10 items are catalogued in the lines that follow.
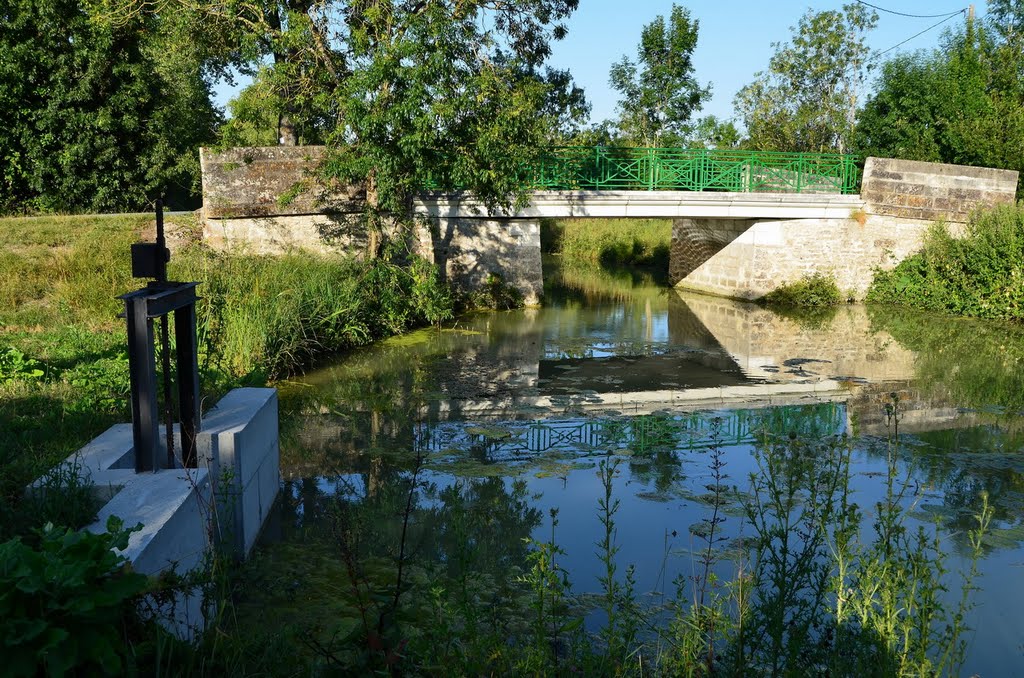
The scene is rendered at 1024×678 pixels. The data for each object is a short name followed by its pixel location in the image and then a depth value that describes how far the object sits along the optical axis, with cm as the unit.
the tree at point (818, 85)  2914
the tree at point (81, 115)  1634
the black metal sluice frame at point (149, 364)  427
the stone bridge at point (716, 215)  1459
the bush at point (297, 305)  1005
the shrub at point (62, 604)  231
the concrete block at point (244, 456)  498
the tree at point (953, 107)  1981
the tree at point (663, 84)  2888
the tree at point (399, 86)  1222
